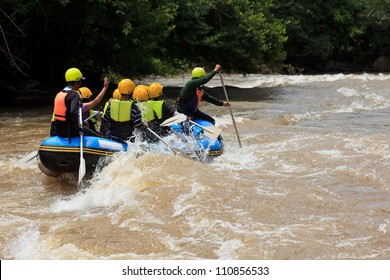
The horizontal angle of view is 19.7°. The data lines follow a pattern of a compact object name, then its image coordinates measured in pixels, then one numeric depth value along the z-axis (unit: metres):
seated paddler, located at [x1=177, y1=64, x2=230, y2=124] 16.84
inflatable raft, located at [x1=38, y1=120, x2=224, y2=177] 13.39
